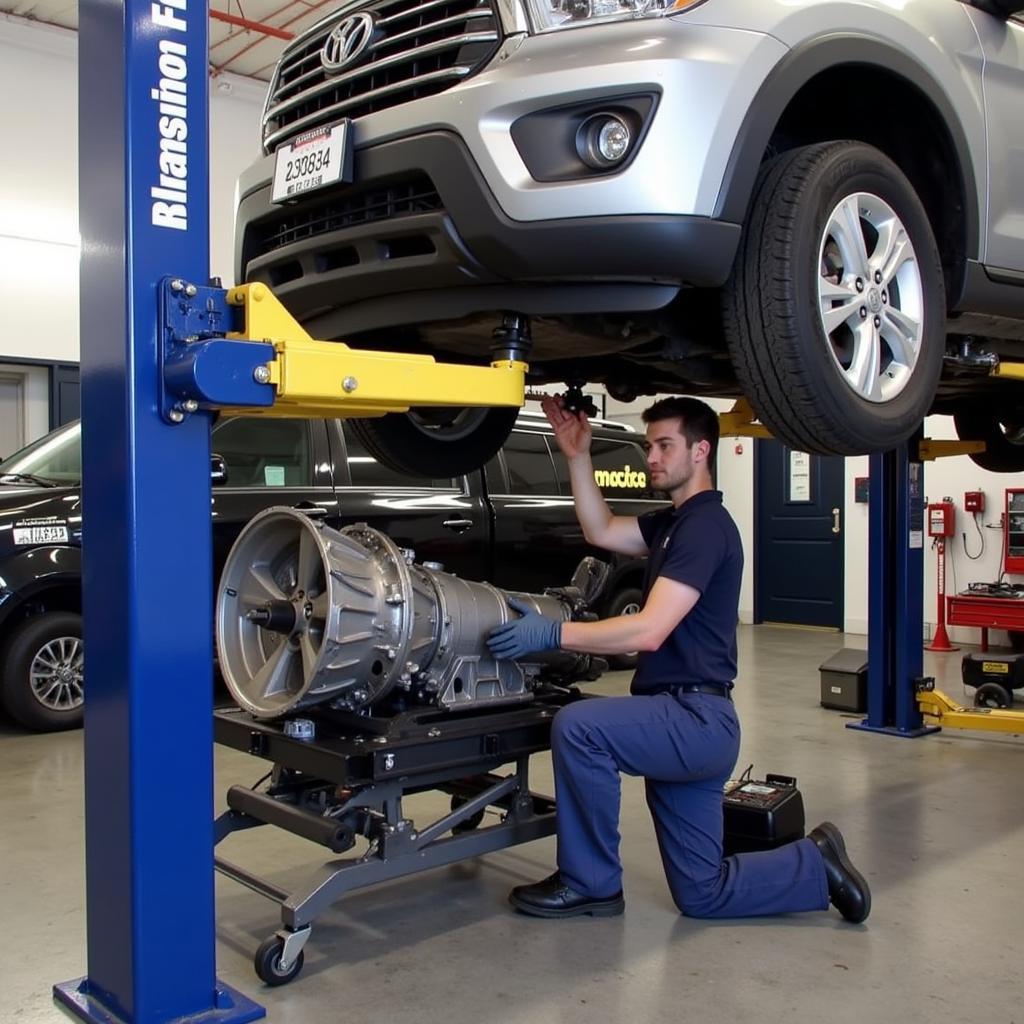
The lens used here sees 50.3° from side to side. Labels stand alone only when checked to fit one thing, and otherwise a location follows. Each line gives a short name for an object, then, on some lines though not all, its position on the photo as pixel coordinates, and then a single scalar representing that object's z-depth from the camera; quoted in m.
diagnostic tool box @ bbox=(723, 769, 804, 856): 2.88
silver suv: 2.03
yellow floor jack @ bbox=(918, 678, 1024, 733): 4.44
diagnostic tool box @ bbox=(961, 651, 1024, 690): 5.54
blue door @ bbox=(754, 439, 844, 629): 9.26
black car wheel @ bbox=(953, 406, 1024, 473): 4.89
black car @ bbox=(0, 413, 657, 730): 4.54
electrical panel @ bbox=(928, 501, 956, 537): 8.27
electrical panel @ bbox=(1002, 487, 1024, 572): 7.79
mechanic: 2.55
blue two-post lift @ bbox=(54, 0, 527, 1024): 1.92
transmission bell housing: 2.38
